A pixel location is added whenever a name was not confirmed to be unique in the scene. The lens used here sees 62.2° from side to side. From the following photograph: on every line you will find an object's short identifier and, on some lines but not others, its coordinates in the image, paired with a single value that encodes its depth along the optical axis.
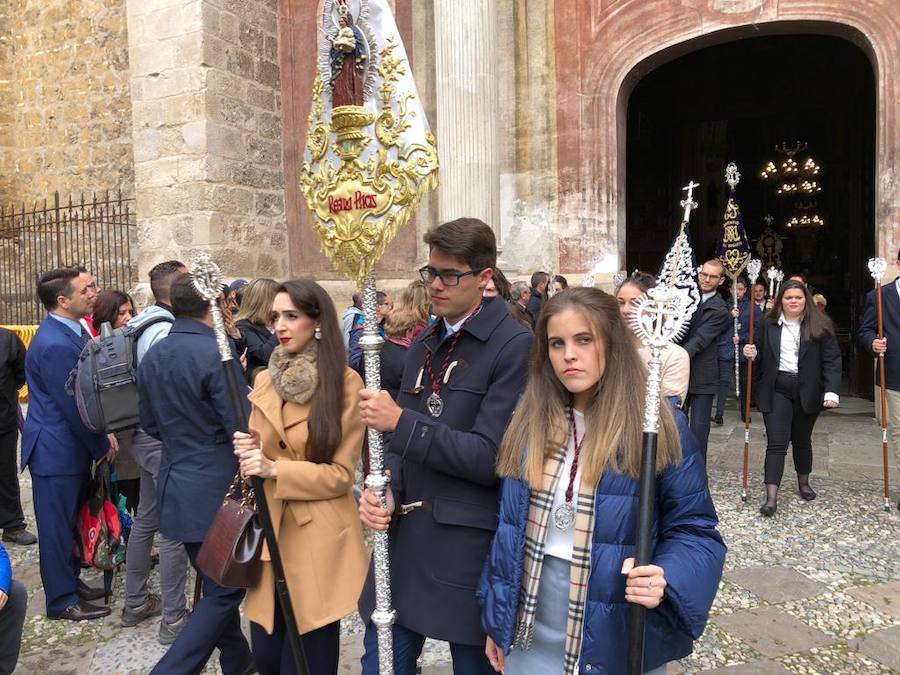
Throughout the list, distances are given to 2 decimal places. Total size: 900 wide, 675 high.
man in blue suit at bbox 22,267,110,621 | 4.17
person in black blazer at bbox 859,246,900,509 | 5.86
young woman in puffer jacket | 1.89
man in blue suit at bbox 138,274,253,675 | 3.17
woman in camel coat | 2.63
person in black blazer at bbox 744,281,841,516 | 5.78
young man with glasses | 2.20
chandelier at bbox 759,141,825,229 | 19.34
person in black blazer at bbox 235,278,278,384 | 4.95
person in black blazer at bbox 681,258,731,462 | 6.41
